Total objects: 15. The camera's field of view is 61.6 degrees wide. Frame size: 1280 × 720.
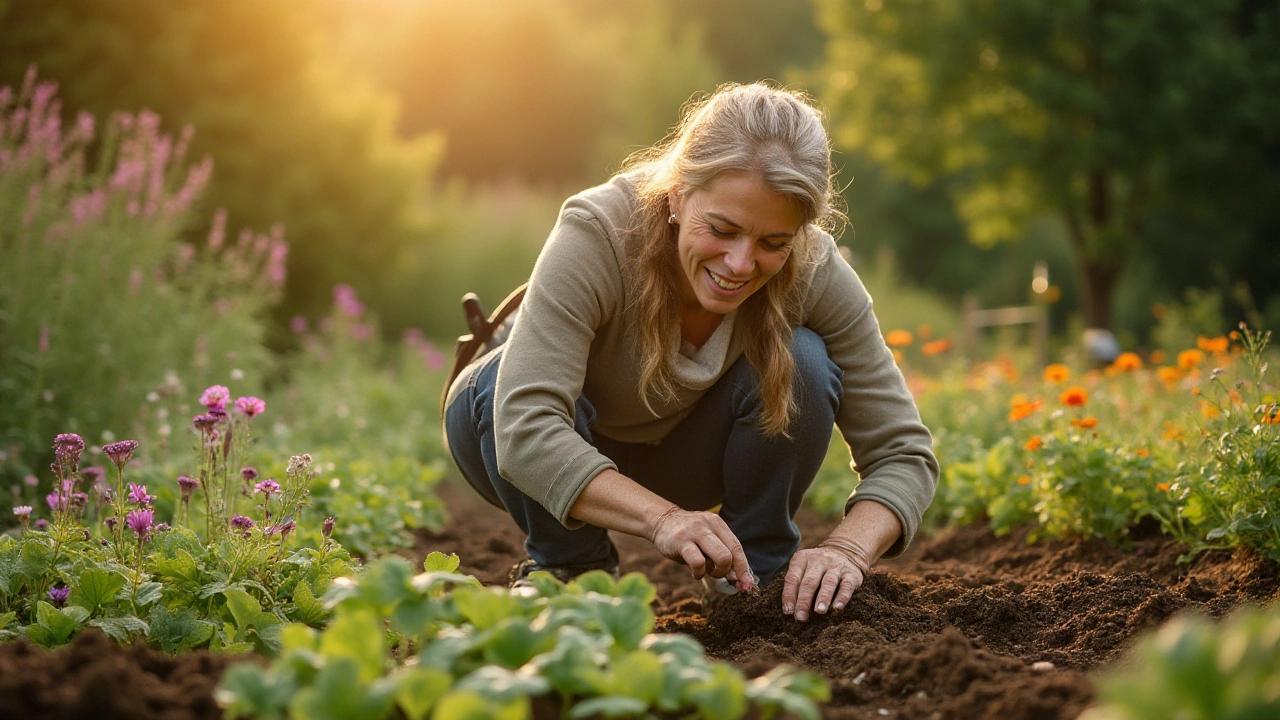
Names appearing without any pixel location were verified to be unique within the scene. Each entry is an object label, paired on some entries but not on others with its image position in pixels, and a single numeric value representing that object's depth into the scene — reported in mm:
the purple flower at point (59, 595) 1980
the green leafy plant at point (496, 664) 1188
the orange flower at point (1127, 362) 4156
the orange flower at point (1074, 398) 3273
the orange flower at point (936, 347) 4757
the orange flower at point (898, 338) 4523
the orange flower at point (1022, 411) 3289
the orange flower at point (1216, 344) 3835
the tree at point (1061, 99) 12086
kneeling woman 2139
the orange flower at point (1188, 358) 4066
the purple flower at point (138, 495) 2049
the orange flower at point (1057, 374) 3936
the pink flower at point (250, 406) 2285
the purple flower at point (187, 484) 2098
